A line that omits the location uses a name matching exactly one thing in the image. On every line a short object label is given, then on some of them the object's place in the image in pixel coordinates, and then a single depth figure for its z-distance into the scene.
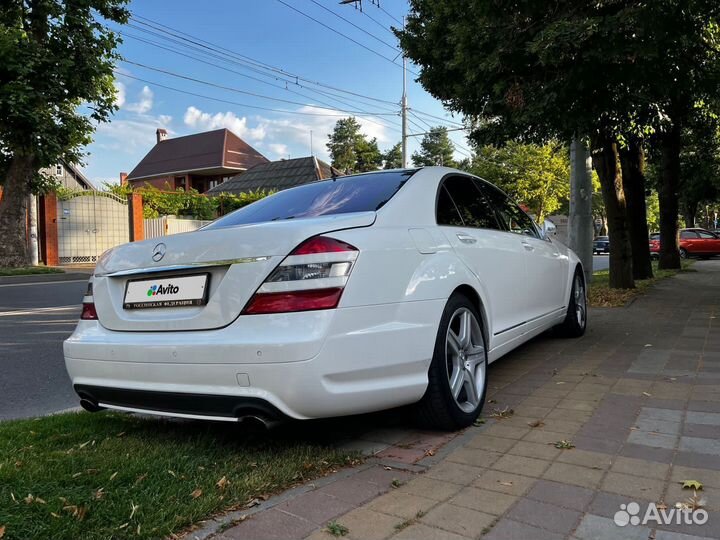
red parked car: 28.67
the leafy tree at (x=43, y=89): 15.46
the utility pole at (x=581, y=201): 9.95
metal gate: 22.62
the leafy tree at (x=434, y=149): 72.81
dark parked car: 41.17
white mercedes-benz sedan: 2.59
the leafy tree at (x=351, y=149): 73.12
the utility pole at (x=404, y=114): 31.05
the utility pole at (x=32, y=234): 19.64
